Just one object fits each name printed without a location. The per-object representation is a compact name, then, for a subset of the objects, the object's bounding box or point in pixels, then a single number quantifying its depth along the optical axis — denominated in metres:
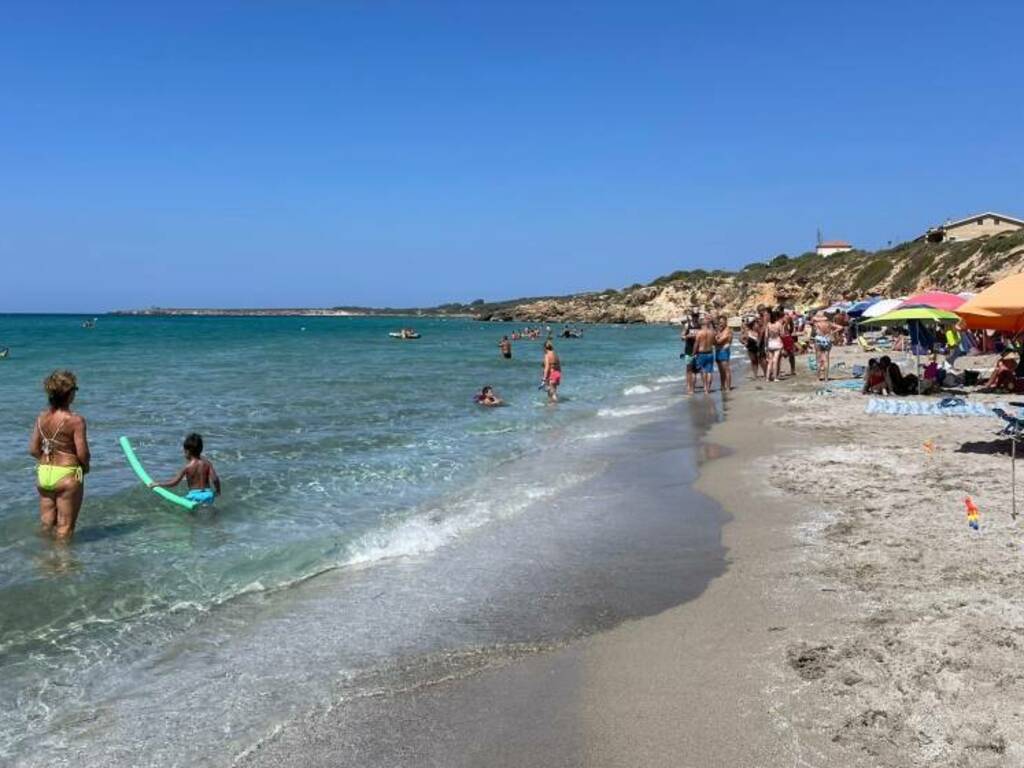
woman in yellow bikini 7.07
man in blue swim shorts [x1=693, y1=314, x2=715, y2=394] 19.25
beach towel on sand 12.59
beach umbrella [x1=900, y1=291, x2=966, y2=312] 15.32
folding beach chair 8.52
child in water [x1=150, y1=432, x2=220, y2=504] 8.71
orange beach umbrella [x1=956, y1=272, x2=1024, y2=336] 8.84
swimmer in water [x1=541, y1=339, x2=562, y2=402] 19.48
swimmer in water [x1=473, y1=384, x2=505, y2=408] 18.45
